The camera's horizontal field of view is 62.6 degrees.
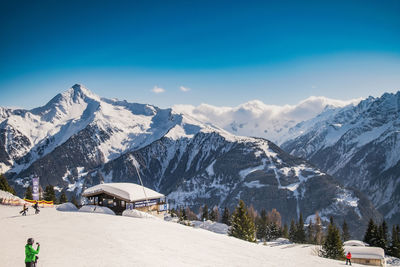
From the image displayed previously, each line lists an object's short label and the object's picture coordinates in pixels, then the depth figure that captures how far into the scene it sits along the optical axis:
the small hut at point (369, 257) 60.72
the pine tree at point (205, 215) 127.03
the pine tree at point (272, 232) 107.06
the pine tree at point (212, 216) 125.11
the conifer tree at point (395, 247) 80.53
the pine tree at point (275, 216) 167.18
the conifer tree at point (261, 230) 109.12
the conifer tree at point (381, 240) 82.61
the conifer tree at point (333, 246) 58.50
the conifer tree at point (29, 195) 109.30
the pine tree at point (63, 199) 108.50
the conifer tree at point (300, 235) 104.50
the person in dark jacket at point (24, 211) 38.69
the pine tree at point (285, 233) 113.20
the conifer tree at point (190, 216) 168.18
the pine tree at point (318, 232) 115.15
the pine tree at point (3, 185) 87.61
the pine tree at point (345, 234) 117.21
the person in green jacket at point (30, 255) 18.69
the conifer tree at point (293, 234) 105.64
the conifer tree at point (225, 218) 121.64
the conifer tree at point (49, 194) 107.07
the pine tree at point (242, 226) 60.00
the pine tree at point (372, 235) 82.72
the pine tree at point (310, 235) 113.41
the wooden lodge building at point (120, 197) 52.69
